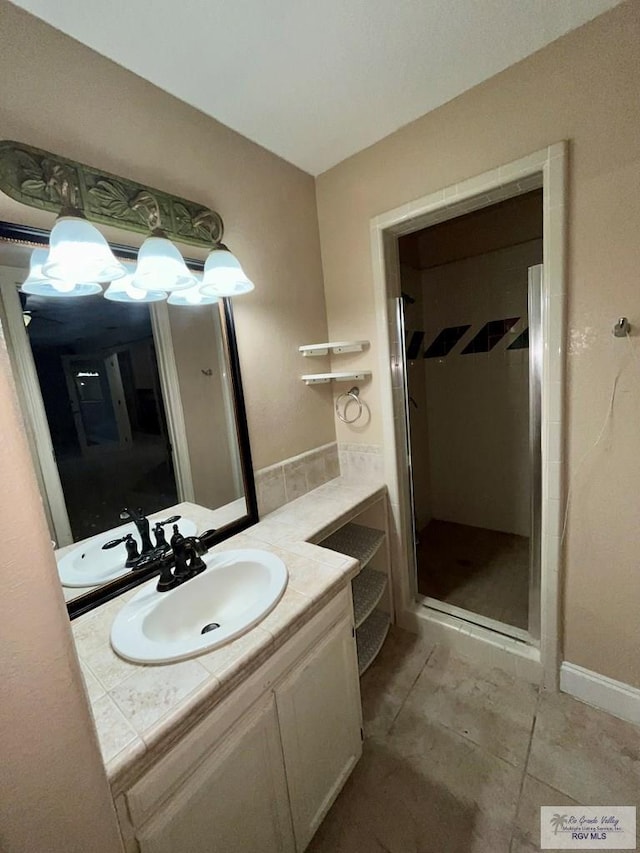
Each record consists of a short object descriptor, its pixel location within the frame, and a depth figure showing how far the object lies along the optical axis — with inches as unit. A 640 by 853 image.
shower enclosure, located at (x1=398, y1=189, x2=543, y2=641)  90.9
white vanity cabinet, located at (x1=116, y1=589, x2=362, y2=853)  26.8
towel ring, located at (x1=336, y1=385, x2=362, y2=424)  73.2
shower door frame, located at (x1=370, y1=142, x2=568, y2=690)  48.5
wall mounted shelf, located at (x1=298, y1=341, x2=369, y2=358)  66.4
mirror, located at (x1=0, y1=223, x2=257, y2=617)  38.0
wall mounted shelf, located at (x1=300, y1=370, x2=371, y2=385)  68.0
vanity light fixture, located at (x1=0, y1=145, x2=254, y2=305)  35.9
